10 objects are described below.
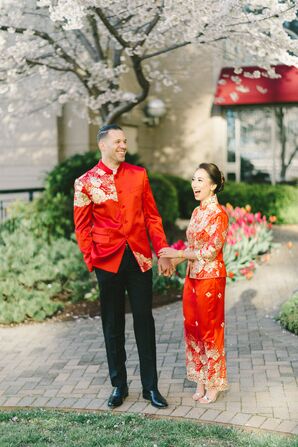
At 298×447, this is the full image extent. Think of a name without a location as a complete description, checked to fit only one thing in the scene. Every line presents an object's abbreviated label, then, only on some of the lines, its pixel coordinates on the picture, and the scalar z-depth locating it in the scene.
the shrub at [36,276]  6.99
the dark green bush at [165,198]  11.39
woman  4.23
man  4.27
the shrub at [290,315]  6.11
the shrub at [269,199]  13.48
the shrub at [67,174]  9.80
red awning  14.04
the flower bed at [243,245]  8.29
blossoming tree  7.58
